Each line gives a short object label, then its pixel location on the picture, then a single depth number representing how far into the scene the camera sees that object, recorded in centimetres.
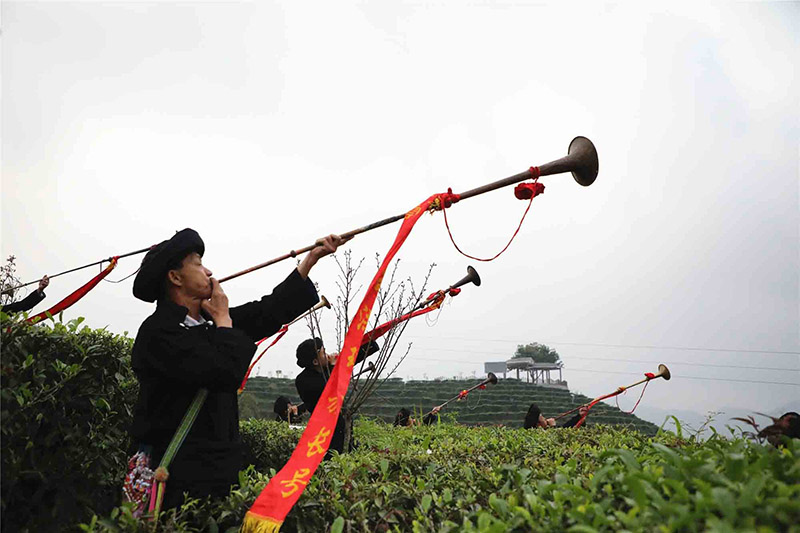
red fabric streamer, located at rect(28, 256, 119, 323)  446
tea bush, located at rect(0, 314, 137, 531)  229
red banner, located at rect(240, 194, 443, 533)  171
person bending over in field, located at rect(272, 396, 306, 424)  804
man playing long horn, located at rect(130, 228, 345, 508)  205
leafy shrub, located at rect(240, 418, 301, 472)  454
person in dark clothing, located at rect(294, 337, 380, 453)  497
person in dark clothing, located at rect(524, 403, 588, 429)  877
